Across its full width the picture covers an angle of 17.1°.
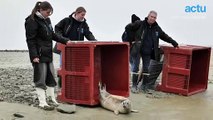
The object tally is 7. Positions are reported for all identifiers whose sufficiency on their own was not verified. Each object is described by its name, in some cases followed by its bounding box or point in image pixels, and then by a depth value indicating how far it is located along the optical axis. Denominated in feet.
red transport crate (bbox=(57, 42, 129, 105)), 31.95
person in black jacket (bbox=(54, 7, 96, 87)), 36.17
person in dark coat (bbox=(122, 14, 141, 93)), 39.90
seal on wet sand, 30.60
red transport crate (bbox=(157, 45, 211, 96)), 38.97
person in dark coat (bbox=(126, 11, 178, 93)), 39.28
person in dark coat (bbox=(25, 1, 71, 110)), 29.86
